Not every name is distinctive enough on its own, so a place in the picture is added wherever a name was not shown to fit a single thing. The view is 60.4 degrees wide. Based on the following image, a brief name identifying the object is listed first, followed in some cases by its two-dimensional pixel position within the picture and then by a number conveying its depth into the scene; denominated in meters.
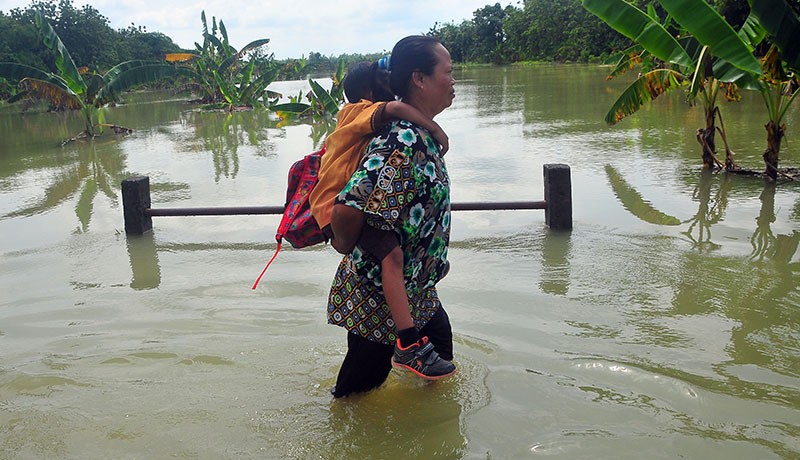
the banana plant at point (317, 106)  15.81
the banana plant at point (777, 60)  5.60
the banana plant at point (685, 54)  5.35
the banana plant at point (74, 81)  15.16
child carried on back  2.48
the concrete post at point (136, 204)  6.16
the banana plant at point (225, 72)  22.67
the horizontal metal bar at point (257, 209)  5.56
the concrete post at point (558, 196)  5.68
